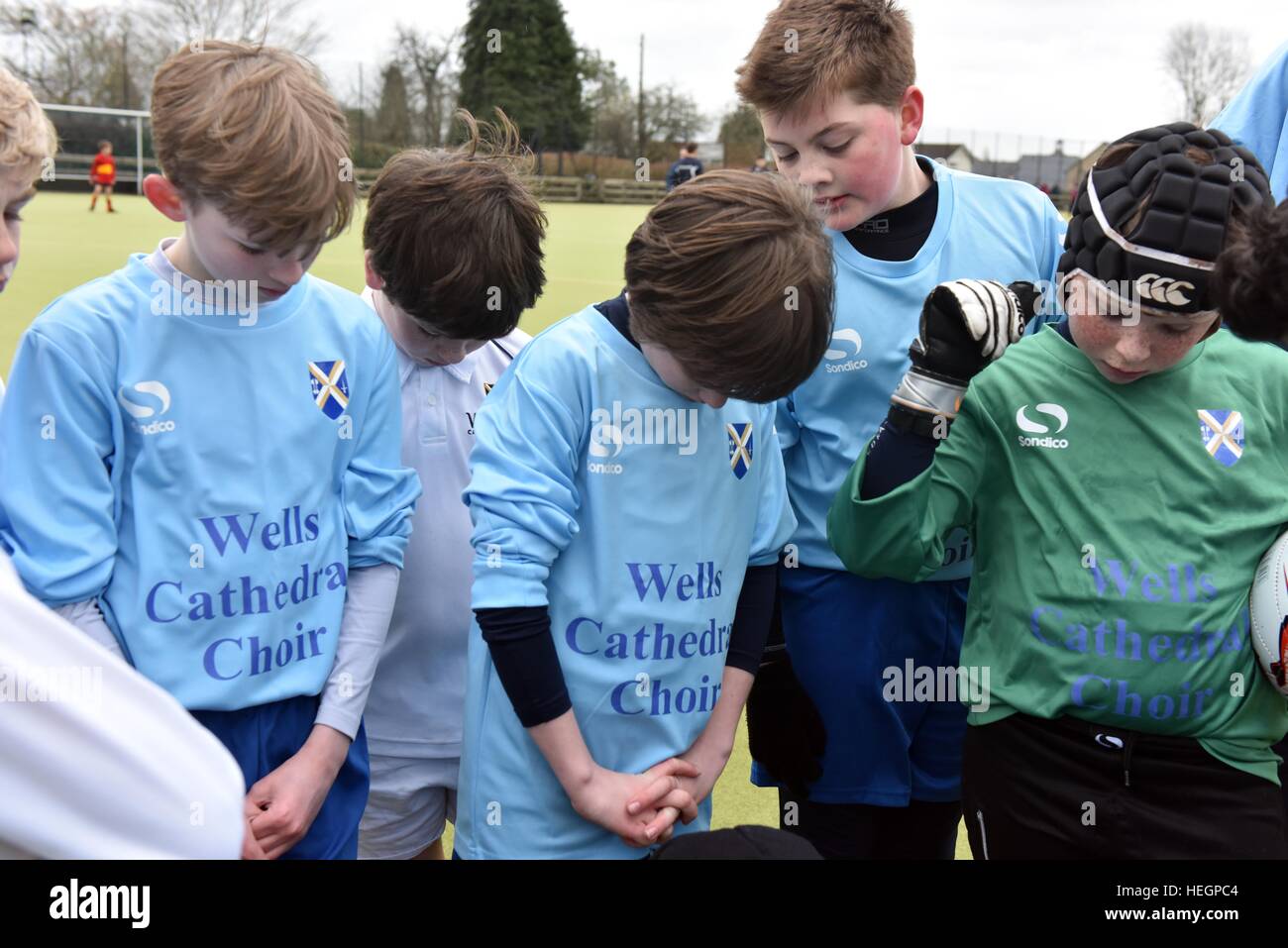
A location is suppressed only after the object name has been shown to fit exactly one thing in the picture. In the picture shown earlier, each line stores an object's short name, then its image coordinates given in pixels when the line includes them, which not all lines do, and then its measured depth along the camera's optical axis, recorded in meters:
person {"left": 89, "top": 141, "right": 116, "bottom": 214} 23.09
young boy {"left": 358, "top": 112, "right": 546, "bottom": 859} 2.20
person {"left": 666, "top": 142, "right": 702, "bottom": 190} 15.73
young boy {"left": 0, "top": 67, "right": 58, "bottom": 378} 1.72
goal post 26.41
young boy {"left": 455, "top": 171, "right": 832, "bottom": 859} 1.81
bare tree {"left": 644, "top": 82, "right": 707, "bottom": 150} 37.00
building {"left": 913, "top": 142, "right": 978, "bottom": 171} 35.95
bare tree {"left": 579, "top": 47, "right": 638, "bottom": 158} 37.34
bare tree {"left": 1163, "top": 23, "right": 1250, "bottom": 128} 42.16
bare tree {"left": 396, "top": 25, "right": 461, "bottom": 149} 34.28
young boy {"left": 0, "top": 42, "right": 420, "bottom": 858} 1.74
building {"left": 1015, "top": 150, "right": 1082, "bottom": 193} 43.22
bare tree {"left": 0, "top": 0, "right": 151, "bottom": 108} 33.47
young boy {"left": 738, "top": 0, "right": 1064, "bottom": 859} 2.23
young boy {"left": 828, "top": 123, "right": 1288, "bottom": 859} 1.86
